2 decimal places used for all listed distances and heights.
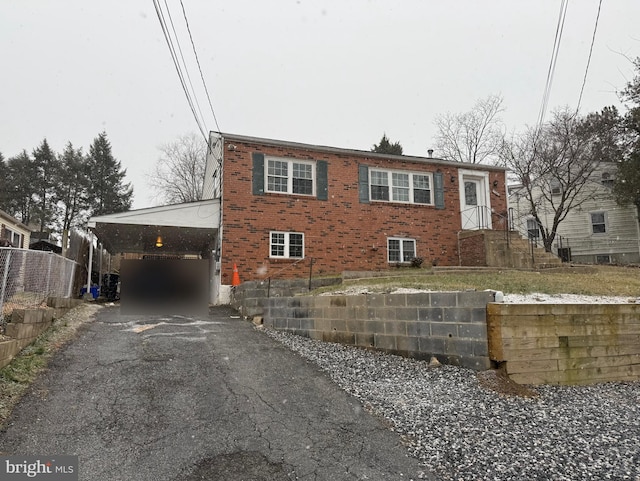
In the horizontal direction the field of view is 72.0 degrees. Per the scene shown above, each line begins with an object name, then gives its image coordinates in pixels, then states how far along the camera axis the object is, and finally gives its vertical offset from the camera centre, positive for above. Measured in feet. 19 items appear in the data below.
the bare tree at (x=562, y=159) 77.25 +23.64
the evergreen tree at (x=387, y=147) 119.65 +39.52
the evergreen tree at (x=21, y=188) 122.52 +28.98
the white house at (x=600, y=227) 81.41 +12.04
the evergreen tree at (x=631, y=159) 71.72 +21.40
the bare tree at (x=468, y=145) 102.58 +34.82
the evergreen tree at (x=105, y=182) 132.98 +33.79
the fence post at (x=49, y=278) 26.03 +0.81
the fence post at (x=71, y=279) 34.91 +1.05
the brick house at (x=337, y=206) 47.98 +10.07
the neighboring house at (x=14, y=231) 64.23 +9.69
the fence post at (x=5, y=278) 18.28 +0.58
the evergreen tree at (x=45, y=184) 123.75 +30.90
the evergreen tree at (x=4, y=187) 118.41 +28.33
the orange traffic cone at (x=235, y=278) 44.88 +1.32
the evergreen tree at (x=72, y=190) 127.85 +29.53
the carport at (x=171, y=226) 46.60 +7.09
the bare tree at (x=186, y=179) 122.31 +31.34
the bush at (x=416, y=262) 52.29 +3.34
